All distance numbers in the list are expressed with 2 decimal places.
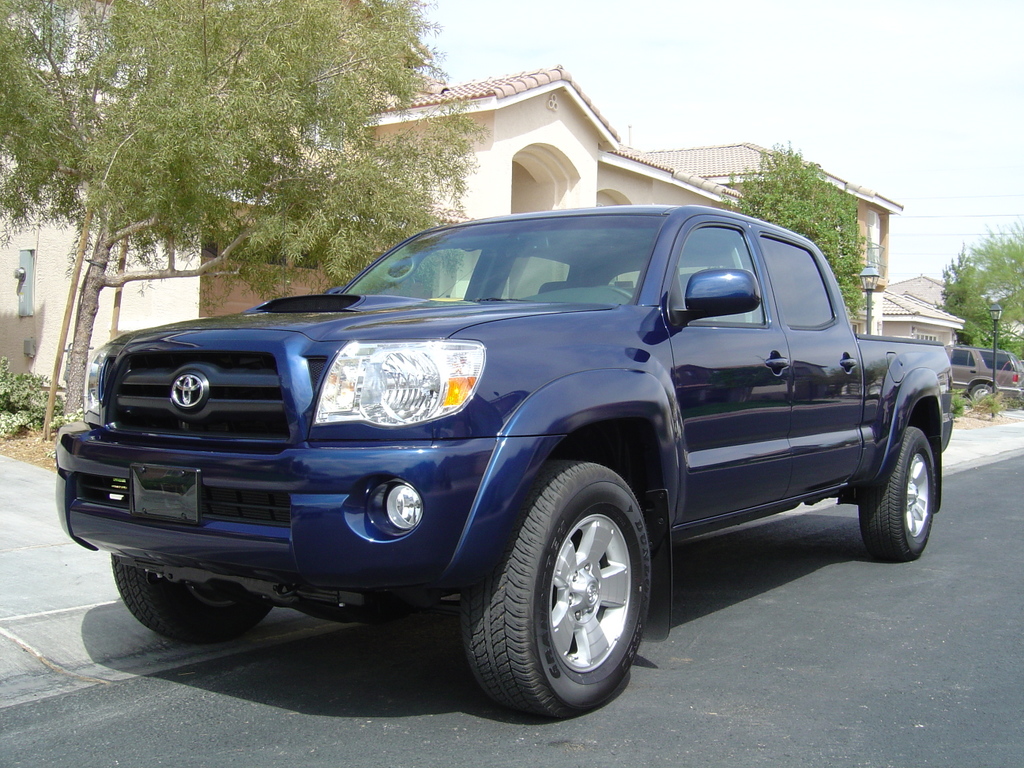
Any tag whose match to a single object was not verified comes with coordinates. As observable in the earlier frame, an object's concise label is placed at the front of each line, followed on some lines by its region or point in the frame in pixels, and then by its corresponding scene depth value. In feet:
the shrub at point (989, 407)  83.15
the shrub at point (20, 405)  35.47
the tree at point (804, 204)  73.26
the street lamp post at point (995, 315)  99.45
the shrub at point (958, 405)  75.51
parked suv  99.09
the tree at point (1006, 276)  167.84
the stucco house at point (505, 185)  48.93
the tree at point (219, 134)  29.60
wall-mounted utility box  50.98
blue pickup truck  10.54
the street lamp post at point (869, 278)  65.31
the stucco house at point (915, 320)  143.13
